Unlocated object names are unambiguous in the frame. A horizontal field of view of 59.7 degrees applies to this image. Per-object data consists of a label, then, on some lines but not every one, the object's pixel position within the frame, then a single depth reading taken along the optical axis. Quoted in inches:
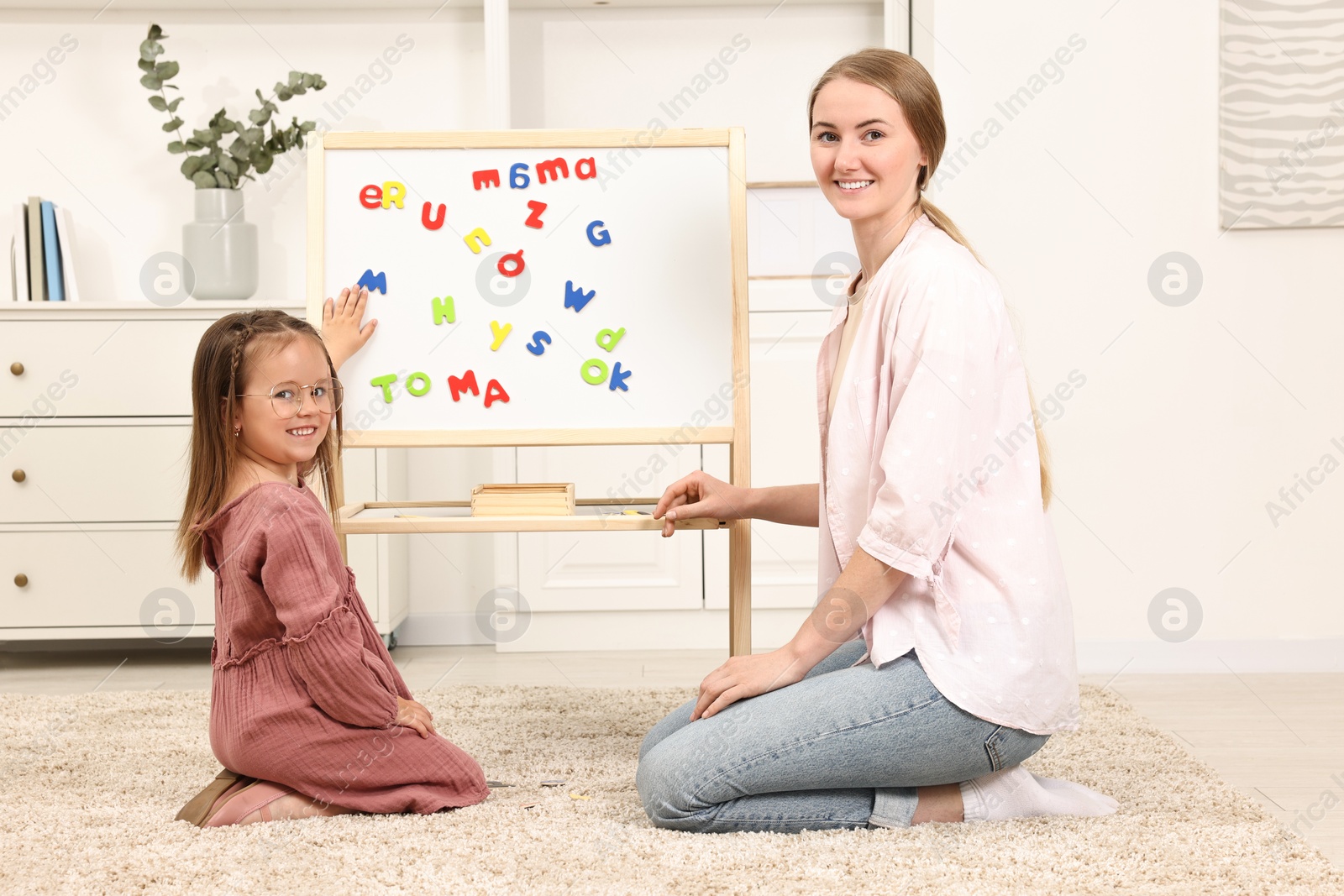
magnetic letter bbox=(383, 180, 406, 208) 71.4
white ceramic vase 107.6
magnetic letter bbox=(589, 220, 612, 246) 71.4
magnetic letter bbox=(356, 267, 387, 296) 71.0
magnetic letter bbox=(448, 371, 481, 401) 70.9
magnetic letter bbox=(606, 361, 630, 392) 71.0
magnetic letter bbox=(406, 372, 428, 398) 70.9
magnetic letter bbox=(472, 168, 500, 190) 71.6
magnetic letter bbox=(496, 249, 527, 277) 71.2
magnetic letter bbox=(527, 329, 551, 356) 71.2
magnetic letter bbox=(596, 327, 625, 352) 71.2
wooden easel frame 69.6
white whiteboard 70.9
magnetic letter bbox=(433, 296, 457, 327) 71.1
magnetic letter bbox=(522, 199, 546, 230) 71.5
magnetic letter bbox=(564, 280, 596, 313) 71.2
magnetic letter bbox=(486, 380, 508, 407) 70.9
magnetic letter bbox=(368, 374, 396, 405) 70.8
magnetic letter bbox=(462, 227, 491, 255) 71.4
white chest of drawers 101.1
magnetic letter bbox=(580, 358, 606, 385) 71.0
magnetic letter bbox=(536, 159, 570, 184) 71.6
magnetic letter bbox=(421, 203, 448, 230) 71.4
